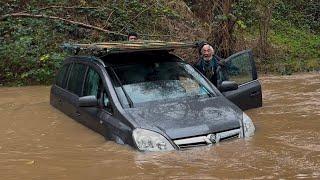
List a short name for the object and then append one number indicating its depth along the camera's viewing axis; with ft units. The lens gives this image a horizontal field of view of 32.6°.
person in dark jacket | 29.55
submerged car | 21.24
